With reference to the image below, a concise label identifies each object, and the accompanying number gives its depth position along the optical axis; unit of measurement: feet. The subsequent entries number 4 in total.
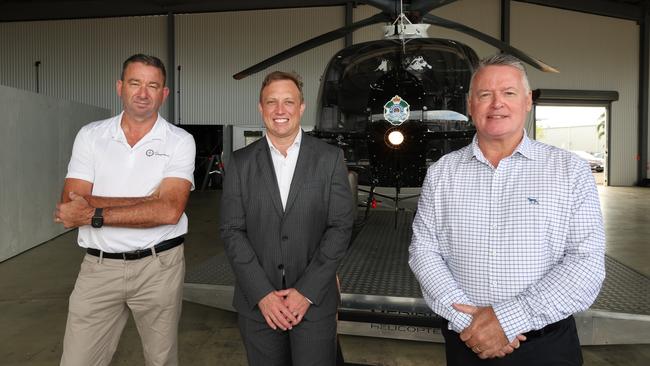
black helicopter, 12.16
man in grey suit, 5.02
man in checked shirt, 4.12
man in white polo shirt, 5.69
